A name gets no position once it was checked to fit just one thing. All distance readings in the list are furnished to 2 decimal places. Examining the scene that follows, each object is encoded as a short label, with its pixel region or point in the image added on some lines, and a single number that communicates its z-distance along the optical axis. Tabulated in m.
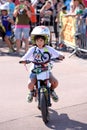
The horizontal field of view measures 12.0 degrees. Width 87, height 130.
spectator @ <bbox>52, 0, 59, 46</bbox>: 13.77
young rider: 6.25
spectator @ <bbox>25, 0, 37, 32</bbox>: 12.86
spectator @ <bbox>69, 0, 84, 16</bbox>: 12.44
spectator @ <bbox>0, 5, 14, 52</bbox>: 12.77
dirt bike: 6.01
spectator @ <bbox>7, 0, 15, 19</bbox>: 14.38
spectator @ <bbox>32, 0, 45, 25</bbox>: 15.21
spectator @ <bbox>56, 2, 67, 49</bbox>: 13.23
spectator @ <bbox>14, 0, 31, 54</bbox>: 12.09
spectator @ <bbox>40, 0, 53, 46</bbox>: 13.61
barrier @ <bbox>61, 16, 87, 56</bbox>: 11.88
